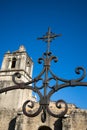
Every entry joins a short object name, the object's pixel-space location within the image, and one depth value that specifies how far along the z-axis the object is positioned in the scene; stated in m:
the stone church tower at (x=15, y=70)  26.11
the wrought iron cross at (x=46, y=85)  3.24
